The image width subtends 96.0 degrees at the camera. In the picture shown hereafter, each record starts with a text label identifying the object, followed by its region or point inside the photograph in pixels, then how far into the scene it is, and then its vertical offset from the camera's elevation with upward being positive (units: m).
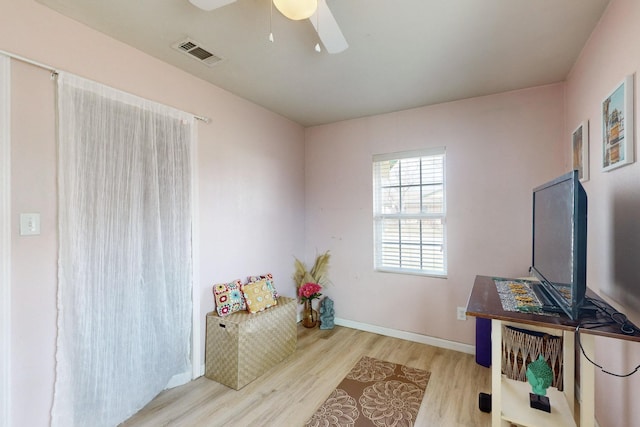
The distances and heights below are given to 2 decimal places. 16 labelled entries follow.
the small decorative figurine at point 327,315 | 3.38 -1.20
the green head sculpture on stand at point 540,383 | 1.49 -0.89
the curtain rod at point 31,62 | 1.43 +0.79
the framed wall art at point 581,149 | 1.81 +0.42
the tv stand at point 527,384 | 1.22 -0.81
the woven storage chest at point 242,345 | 2.23 -1.07
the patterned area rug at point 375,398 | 1.87 -1.35
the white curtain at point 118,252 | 1.63 -0.25
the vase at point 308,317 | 3.40 -1.23
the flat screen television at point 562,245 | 1.15 -0.15
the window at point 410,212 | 2.94 +0.01
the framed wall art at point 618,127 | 1.26 +0.41
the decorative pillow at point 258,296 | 2.53 -0.75
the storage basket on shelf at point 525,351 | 1.96 -0.98
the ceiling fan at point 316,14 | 1.11 +0.87
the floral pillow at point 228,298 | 2.45 -0.74
